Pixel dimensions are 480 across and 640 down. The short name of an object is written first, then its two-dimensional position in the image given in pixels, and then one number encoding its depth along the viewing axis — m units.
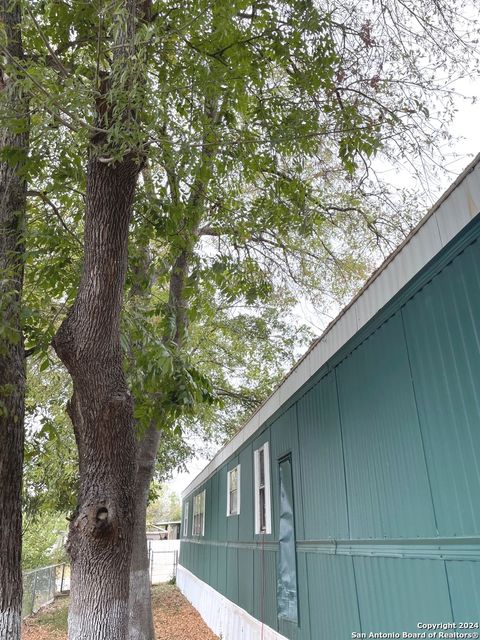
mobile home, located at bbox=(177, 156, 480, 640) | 2.65
